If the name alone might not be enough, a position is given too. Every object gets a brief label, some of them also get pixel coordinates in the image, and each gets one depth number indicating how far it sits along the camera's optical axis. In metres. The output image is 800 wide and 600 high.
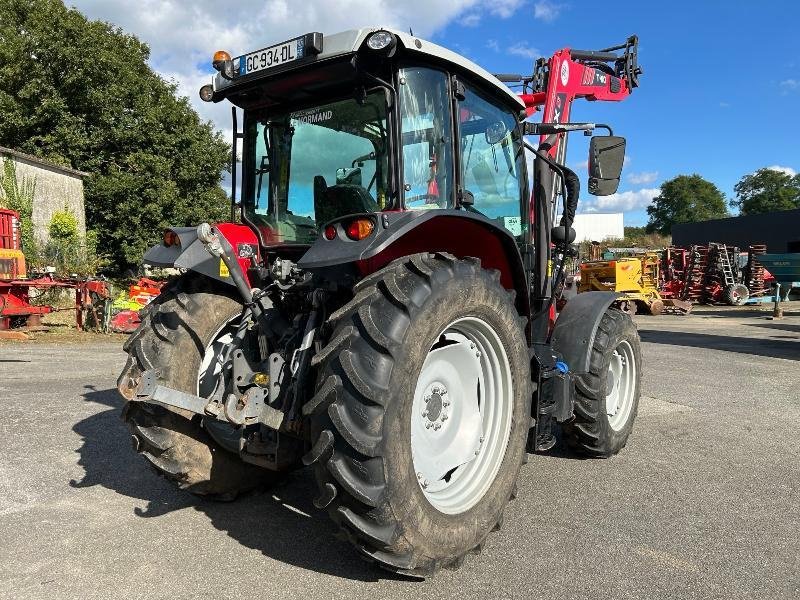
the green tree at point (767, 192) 71.69
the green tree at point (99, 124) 22.69
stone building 18.84
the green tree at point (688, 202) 78.19
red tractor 2.45
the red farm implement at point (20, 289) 11.44
